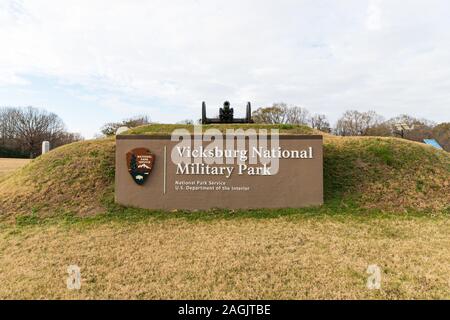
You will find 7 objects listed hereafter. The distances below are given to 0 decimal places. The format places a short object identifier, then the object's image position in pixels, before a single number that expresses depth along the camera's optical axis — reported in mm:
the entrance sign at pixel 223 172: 7508
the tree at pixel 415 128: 41047
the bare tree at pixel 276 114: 38531
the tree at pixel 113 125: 35234
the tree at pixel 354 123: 46094
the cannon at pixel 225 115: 13258
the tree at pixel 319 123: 45156
